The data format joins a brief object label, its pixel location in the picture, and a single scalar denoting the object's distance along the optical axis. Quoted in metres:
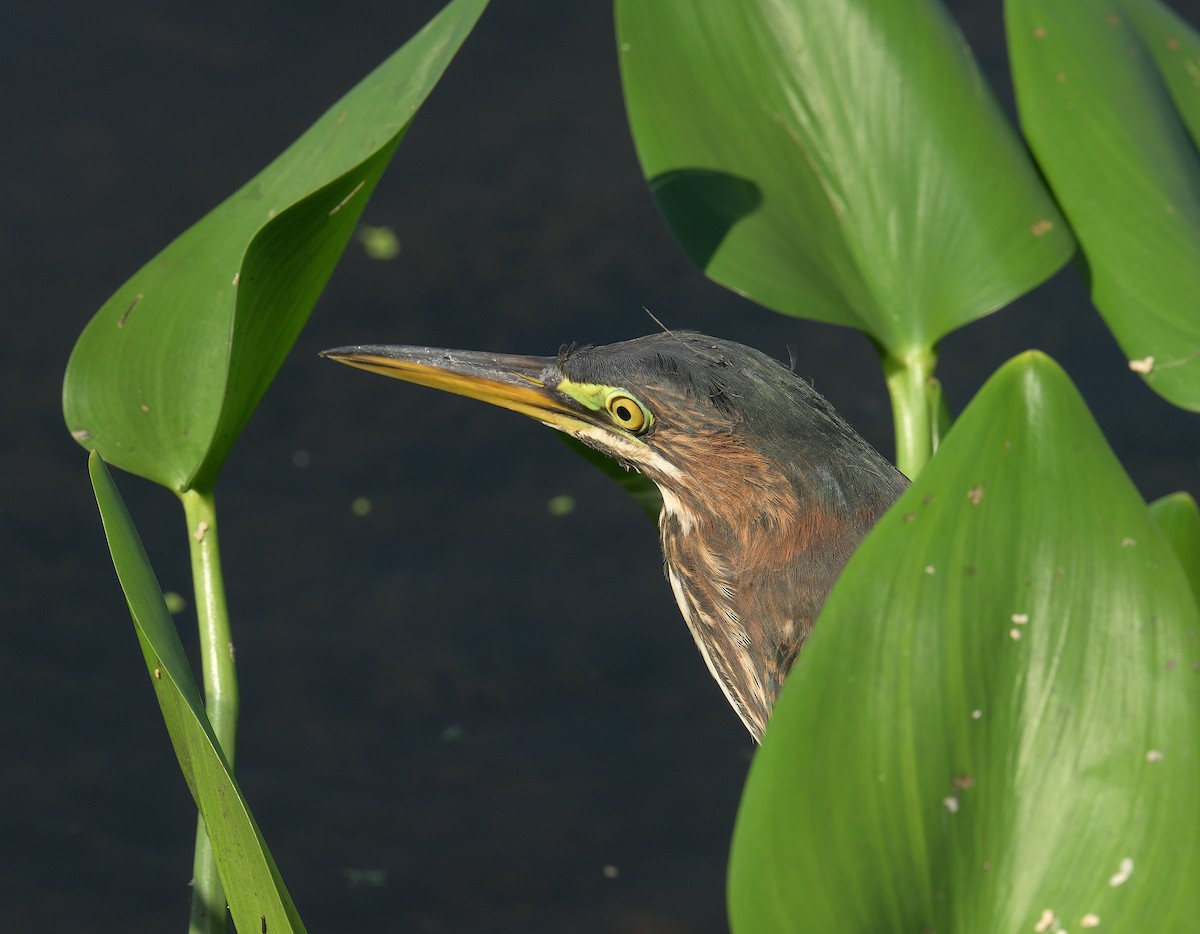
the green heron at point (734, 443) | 4.27
